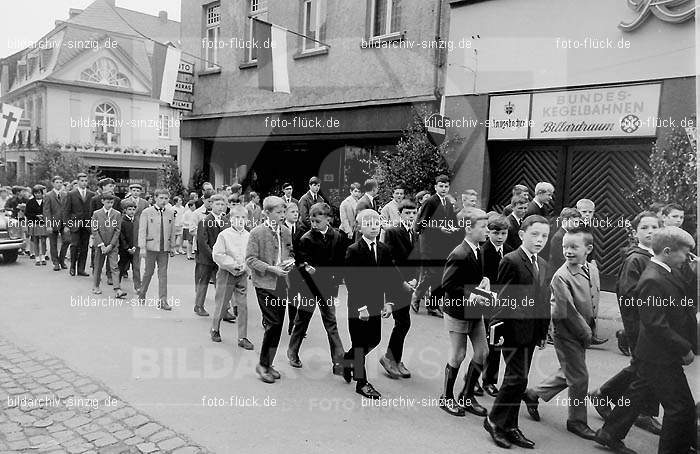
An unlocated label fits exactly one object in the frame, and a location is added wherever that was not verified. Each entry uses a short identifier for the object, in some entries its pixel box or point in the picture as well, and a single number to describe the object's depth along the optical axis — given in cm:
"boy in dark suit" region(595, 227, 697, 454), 395
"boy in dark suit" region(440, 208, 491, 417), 496
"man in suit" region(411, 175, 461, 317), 847
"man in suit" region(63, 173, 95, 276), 1122
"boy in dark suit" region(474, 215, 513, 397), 513
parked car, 1260
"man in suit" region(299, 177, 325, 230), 1158
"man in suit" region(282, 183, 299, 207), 1236
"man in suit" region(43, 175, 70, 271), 1198
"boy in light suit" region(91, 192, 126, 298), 962
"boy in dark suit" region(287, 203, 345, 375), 582
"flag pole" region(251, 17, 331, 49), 1429
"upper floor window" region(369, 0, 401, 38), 1337
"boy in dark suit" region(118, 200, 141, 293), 966
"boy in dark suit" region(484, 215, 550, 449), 441
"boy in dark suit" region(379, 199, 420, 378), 590
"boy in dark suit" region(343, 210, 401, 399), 545
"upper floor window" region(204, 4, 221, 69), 1917
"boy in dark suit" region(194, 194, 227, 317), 815
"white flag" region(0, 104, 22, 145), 1383
